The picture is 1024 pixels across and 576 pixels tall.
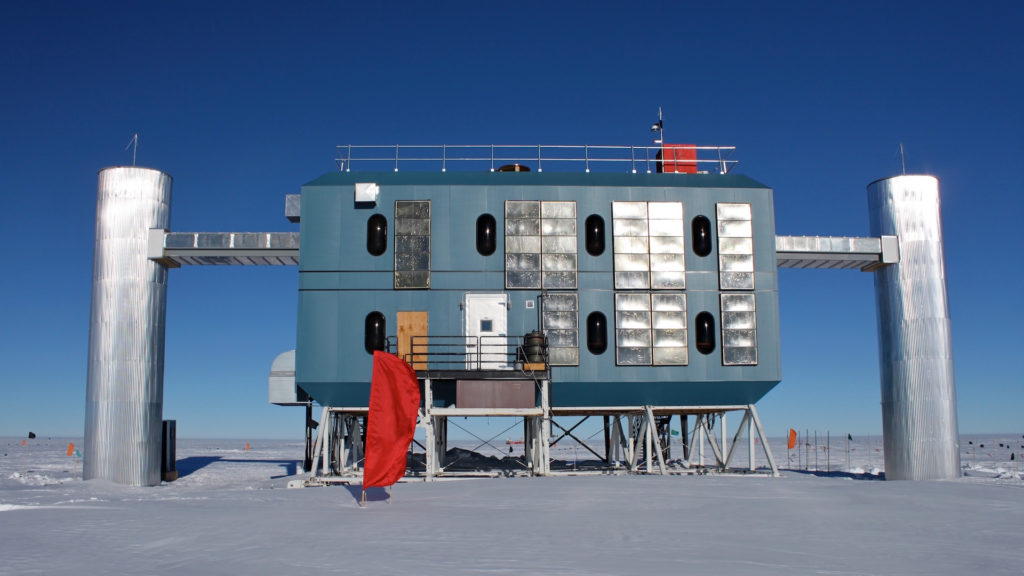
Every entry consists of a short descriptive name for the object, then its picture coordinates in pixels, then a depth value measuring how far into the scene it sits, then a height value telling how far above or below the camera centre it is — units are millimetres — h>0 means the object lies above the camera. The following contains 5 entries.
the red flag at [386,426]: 17859 -1086
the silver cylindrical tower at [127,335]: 30828 +1568
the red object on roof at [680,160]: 32812 +8347
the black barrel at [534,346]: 28344 +943
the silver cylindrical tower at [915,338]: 31719 +1288
